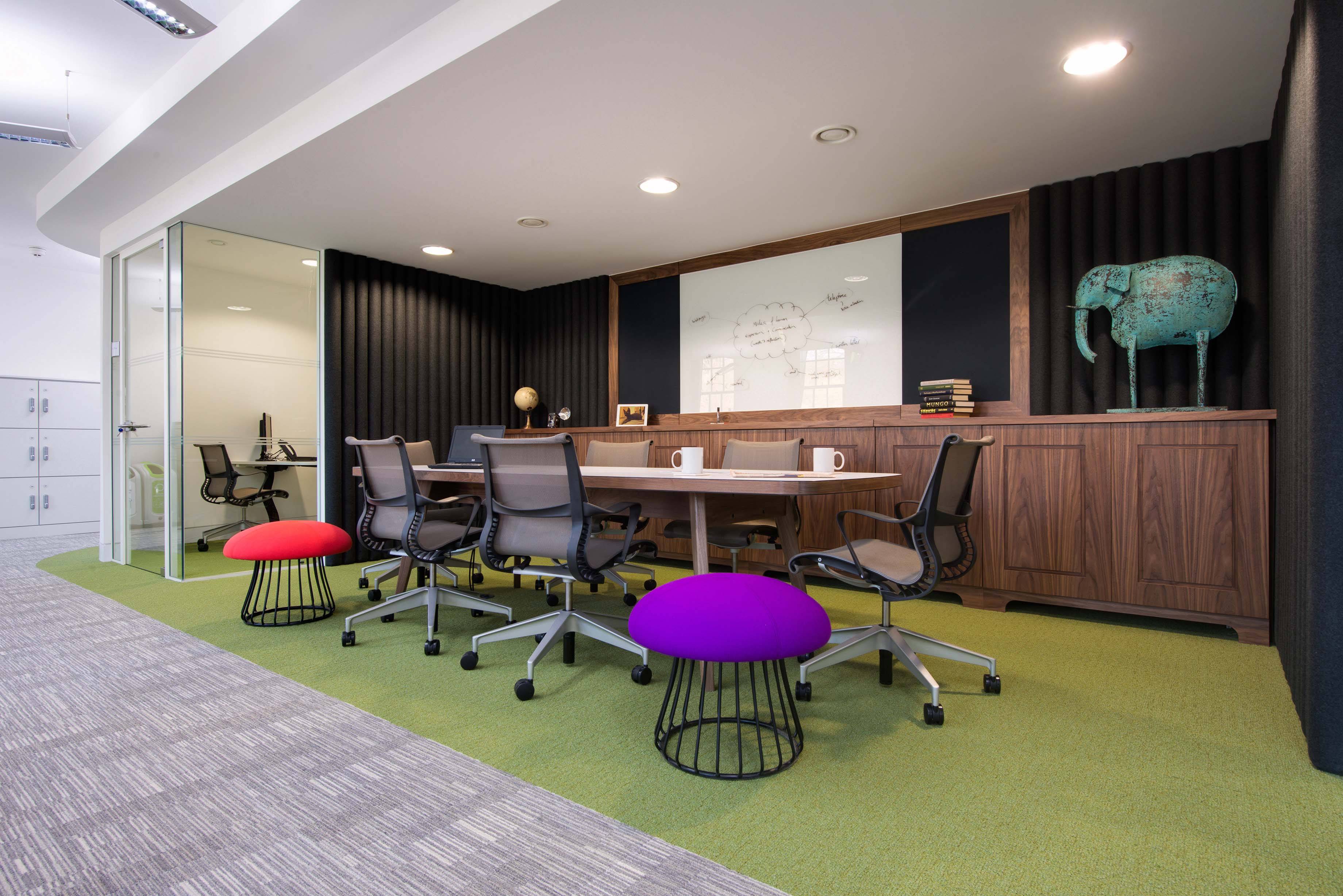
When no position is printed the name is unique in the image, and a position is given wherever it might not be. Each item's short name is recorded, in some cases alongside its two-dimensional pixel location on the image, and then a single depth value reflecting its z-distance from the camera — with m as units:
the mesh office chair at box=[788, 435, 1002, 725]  2.28
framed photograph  5.95
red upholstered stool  3.38
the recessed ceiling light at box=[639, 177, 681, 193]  4.09
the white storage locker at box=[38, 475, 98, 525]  7.17
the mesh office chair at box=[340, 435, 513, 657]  3.15
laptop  4.07
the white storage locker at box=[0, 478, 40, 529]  6.88
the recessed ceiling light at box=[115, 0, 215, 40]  2.72
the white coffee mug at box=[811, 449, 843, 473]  3.09
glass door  4.91
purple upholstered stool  1.75
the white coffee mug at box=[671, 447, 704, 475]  2.90
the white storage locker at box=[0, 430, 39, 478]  6.86
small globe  6.59
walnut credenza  3.20
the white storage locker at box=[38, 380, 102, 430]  7.11
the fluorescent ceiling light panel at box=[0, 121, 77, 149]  3.84
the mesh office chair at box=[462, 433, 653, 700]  2.58
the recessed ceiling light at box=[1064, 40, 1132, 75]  2.70
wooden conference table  2.38
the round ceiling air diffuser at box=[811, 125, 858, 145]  3.39
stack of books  4.19
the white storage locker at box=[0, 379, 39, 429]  6.84
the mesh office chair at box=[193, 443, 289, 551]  6.19
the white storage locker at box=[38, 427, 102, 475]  7.12
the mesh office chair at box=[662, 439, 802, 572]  3.49
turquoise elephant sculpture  3.39
